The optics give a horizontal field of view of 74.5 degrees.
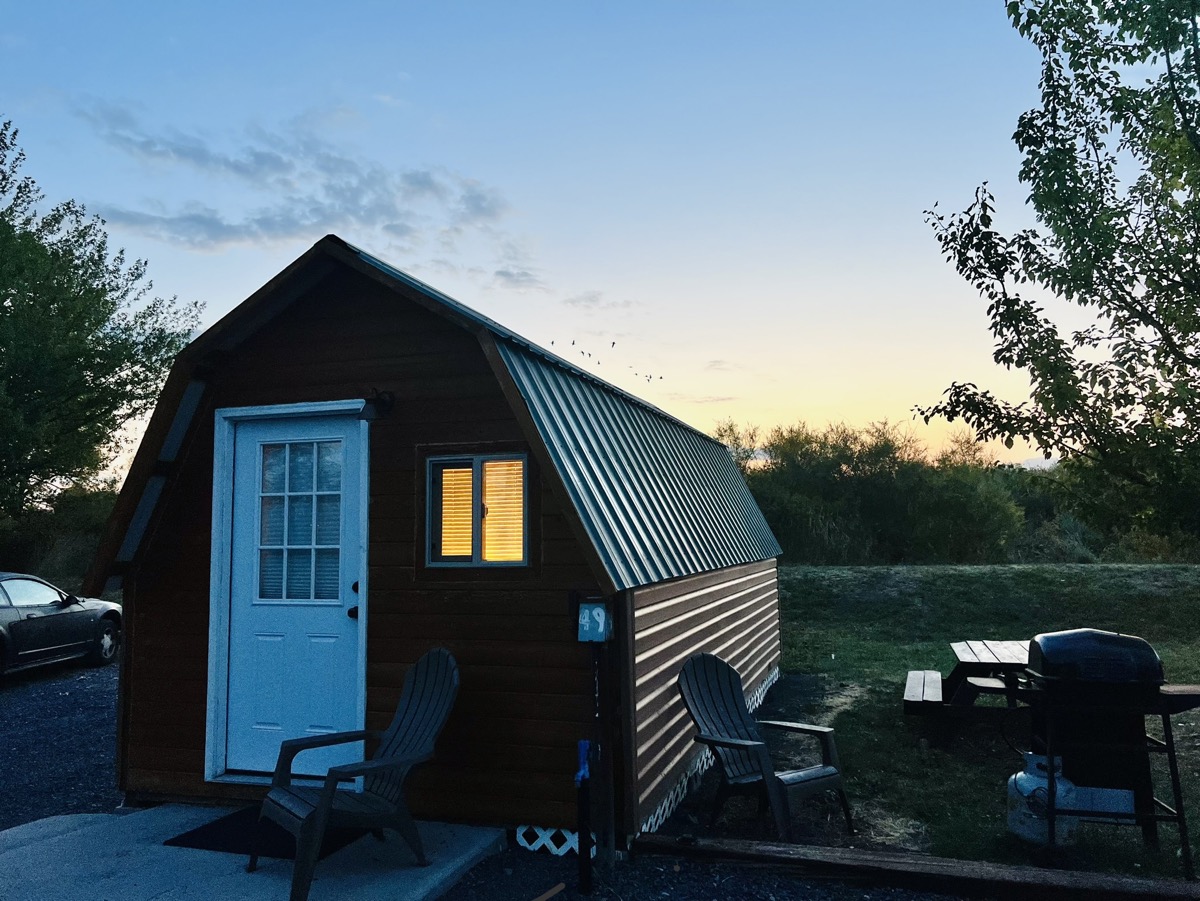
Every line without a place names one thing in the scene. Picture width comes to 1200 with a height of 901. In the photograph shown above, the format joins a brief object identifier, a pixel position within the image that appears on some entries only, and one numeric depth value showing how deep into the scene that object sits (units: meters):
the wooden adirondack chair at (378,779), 3.59
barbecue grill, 4.43
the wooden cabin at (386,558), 4.45
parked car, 9.67
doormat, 4.20
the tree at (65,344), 15.90
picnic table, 6.36
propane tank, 4.49
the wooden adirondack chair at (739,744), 4.42
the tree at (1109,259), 5.26
